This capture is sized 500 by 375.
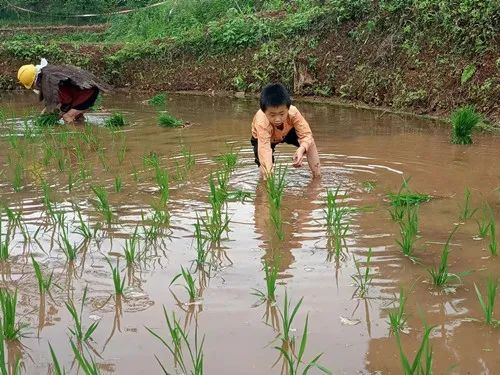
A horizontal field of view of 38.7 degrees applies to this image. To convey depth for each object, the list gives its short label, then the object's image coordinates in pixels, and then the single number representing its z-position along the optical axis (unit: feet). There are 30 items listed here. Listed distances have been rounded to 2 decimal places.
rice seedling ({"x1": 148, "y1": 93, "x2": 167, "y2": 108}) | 31.65
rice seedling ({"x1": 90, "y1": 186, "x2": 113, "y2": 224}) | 12.54
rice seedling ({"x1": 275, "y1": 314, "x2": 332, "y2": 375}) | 6.82
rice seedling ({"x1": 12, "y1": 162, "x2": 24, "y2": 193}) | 15.30
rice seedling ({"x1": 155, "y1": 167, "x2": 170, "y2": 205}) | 13.29
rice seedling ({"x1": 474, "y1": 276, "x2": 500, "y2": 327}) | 7.86
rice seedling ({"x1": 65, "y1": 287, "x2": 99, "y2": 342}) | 7.79
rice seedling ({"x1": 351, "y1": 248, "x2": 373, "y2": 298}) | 9.20
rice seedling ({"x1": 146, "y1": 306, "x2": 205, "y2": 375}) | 7.37
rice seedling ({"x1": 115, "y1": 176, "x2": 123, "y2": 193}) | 14.64
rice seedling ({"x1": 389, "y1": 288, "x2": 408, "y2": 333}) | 7.72
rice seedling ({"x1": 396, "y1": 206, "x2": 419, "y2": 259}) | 10.39
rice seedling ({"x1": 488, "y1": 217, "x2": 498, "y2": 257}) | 10.08
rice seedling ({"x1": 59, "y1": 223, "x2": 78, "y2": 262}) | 10.45
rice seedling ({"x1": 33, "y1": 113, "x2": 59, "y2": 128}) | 24.58
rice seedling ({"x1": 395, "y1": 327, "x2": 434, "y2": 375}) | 6.28
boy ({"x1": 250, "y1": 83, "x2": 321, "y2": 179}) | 15.65
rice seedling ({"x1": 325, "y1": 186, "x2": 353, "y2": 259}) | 10.84
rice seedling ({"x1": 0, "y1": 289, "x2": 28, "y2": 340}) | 7.63
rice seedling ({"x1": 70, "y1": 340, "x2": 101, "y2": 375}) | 6.31
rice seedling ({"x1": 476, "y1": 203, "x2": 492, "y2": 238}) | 11.05
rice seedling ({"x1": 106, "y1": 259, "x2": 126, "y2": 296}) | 8.88
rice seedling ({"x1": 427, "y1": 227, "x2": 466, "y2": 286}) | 9.01
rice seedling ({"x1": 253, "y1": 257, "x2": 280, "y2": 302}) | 8.84
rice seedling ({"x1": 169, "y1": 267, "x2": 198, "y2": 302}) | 8.93
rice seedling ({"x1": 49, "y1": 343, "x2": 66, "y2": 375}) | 6.48
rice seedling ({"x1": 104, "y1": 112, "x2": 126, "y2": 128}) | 25.04
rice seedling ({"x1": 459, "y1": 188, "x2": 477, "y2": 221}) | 11.96
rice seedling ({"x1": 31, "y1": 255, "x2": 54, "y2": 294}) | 8.77
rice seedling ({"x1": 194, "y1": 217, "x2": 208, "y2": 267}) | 10.37
